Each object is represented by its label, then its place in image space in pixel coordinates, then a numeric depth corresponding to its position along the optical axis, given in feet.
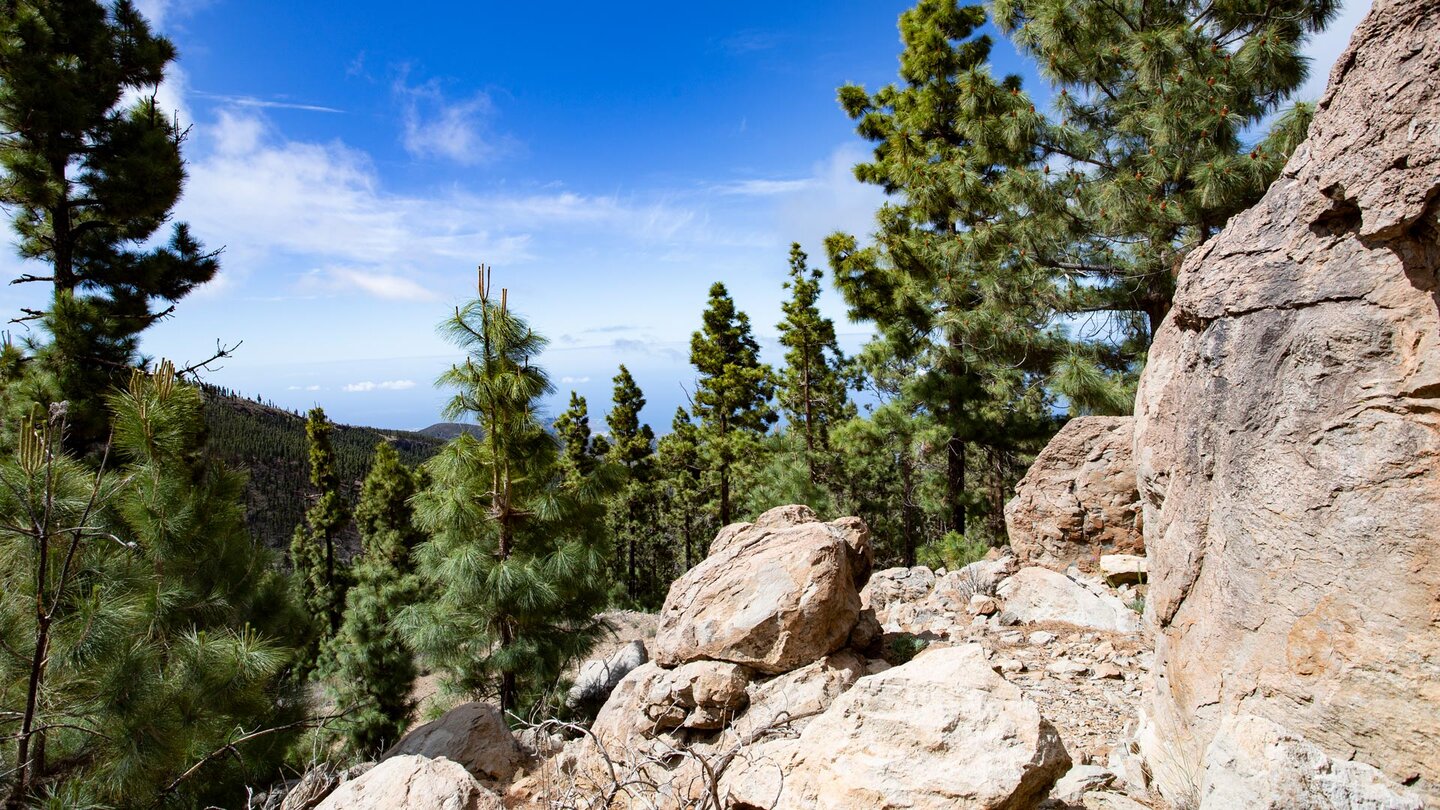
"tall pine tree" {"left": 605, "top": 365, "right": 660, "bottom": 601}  102.53
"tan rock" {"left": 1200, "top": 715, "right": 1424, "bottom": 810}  8.20
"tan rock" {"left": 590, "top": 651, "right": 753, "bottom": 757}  17.93
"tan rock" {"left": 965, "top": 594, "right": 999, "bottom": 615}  25.04
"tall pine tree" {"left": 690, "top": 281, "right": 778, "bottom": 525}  72.03
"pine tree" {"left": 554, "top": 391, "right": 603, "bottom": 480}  103.40
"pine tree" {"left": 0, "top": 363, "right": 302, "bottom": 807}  14.06
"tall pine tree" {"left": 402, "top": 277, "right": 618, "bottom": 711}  25.58
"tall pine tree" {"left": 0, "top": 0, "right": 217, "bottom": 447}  27.02
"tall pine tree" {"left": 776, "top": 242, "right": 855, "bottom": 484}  60.39
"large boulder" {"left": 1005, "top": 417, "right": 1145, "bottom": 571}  25.66
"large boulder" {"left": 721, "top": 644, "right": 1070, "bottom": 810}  9.62
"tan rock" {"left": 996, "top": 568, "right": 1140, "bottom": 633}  22.29
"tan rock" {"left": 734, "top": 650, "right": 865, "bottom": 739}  16.81
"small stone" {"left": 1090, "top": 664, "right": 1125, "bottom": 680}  18.53
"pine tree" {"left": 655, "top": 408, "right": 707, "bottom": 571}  91.20
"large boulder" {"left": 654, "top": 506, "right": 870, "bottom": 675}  18.33
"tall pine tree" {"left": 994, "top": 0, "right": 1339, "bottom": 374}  25.55
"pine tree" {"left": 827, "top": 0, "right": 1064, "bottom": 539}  33.68
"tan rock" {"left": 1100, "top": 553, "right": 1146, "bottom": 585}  24.59
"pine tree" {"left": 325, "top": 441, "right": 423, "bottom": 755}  39.65
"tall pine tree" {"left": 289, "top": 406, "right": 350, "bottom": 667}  85.10
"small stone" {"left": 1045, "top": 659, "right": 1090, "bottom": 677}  18.99
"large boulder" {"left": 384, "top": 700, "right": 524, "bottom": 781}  19.92
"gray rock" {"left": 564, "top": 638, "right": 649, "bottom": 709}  35.22
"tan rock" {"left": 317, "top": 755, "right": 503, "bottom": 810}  12.45
